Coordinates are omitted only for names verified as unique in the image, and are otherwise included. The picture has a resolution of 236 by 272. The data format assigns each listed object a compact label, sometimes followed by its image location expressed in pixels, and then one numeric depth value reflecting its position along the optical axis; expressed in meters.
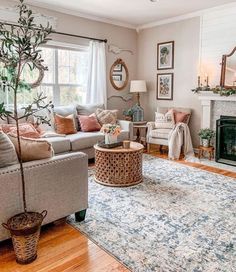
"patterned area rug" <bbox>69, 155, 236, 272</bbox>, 1.90
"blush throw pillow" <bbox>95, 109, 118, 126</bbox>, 4.95
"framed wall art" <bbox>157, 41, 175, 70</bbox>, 5.46
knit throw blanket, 4.72
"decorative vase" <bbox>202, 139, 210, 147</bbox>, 4.61
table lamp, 5.66
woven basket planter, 1.78
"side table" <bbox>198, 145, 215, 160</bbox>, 4.59
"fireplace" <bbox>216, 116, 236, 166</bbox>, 4.48
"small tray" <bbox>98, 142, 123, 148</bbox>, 3.52
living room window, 4.75
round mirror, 5.79
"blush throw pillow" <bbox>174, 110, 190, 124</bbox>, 5.01
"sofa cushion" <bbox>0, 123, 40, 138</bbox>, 3.59
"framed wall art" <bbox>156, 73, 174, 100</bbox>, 5.56
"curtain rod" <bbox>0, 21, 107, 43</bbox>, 4.78
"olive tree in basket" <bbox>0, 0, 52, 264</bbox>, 1.77
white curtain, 5.28
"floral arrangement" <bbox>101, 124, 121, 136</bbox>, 3.54
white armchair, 4.96
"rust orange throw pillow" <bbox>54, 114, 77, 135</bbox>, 4.38
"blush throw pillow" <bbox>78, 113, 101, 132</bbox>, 4.66
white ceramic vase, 3.59
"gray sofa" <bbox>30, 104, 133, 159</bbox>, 3.91
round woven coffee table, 3.33
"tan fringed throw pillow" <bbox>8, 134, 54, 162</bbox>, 2.13
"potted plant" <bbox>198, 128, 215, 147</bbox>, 4.58
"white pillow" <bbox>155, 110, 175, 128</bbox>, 5.07
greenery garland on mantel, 4.24
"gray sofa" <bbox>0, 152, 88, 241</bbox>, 1.92
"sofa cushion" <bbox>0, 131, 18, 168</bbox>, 1.96
